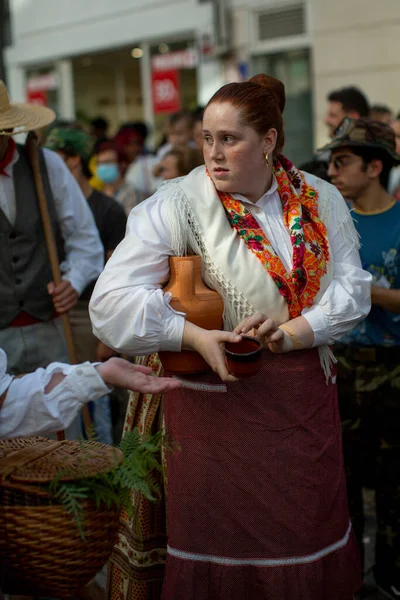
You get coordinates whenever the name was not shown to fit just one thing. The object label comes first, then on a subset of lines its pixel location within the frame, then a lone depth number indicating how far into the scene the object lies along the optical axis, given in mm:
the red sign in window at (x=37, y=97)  18219
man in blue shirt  4418
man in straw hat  4293
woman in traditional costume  3254
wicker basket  2465
